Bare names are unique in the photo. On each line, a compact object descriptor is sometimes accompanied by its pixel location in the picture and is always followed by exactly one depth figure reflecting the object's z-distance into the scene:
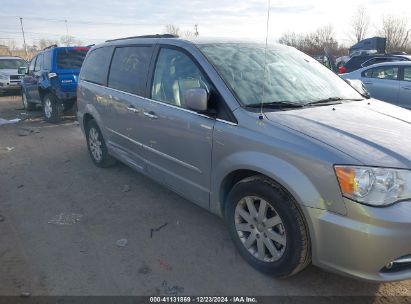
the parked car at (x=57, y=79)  9.20
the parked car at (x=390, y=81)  8.51
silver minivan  2.27
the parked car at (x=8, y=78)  15.68
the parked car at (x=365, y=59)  12.59
